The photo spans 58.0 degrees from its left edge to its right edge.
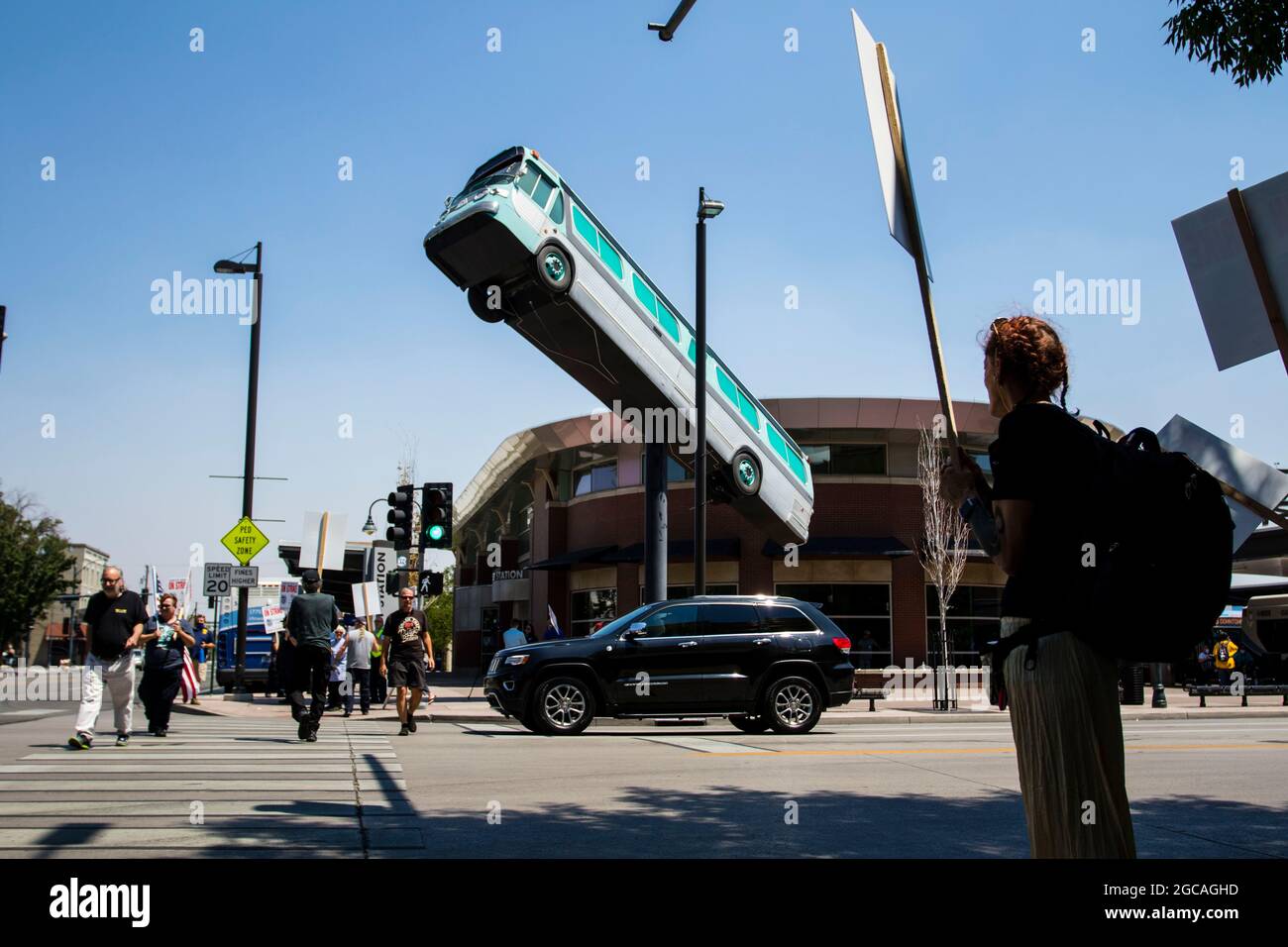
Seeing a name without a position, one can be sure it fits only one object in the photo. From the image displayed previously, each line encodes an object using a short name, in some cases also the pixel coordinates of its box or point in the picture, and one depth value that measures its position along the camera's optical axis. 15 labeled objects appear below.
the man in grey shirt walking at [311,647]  13.37
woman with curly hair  2.88
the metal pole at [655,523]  22.48
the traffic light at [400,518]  19.69
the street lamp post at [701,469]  20.94
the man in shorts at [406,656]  14.87
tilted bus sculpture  18.50
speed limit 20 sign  25.67
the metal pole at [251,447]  24.44
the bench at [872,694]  22.68
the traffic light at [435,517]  19.28
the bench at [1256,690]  24.47
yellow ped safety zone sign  23.27
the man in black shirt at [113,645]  11.92
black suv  14.67
